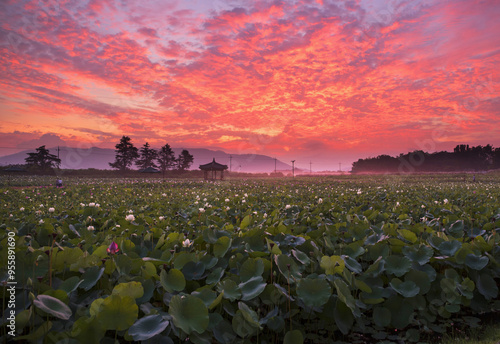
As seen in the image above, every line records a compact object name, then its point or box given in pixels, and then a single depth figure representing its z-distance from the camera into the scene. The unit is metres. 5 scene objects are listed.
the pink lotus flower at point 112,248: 1.95
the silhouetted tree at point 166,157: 77.88
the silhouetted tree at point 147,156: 76.81
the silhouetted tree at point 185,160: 78.19
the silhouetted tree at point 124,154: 71.00
